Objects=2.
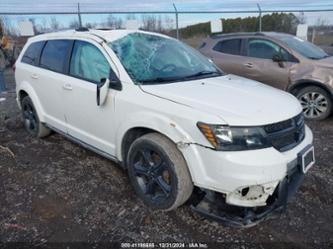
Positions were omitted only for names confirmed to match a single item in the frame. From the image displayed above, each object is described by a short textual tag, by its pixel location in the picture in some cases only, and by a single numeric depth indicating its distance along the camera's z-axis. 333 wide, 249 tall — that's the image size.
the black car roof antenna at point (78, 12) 12.67
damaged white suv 2.77
